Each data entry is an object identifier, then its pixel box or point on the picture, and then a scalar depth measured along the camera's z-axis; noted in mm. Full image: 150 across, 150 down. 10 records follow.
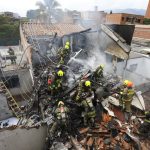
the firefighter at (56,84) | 8305
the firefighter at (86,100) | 7153
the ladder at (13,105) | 10821
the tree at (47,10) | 31531
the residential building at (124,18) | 32844
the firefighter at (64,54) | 11081
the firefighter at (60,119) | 6577
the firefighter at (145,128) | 6984
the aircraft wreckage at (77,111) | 6785
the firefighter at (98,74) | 9523
